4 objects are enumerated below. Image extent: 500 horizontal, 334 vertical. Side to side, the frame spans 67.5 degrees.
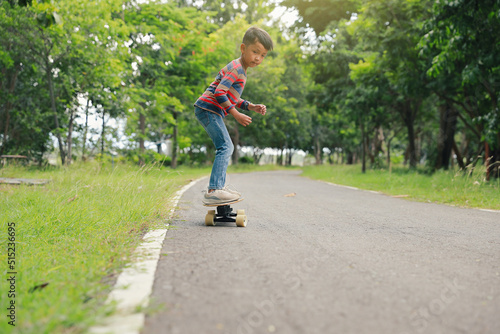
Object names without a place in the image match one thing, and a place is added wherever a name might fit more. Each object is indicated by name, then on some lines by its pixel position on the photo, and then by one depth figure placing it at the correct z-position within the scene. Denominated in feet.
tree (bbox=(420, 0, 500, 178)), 26.76
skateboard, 13.29
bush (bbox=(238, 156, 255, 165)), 134.31
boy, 13.01
